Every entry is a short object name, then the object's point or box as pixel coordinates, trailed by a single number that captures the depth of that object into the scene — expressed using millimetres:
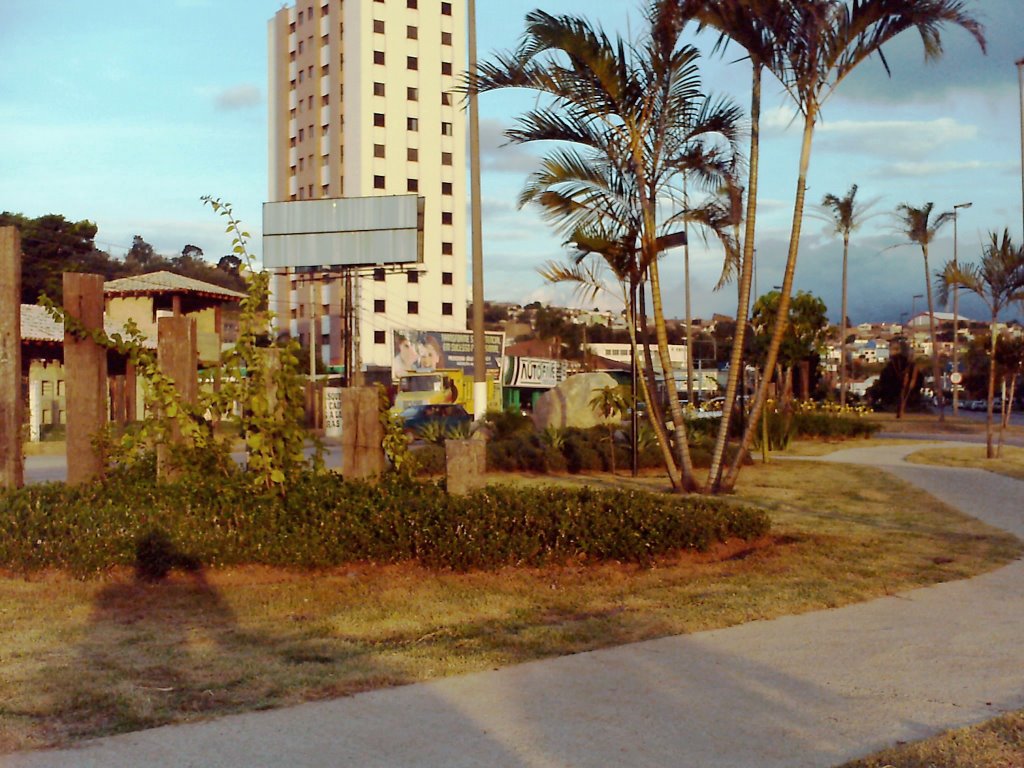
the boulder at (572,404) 26141
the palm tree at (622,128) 12336
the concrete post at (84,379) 10039
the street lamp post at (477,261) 20359
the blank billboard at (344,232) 35875
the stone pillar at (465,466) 9523
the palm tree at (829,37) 11828
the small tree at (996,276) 20094
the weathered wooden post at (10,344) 9953
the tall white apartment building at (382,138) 68500
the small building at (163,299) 38438
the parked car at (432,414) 30656
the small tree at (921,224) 48562
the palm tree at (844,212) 49469
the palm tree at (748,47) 12094
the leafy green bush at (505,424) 22344
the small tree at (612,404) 18766
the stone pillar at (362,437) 10094
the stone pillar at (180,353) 10570
